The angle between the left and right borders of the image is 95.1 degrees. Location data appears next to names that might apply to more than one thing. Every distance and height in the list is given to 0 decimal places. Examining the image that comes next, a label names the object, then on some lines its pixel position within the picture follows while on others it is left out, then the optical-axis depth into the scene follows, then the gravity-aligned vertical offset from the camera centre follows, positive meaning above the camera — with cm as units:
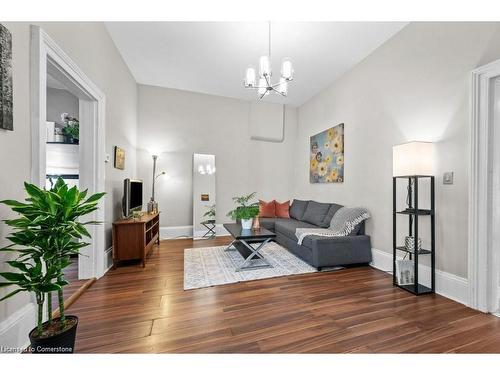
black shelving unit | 239 -54
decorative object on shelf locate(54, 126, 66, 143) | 351 +77
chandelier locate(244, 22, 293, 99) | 260 +133
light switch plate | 233 +10
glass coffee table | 305 -72
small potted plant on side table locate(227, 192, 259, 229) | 342 -41
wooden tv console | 310 -74
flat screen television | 331 -17
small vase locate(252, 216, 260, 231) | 351 -55
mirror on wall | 507 -23
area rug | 275 -111
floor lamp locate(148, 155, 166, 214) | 425 -22
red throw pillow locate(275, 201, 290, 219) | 525 -53
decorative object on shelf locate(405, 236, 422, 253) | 250 -62
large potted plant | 120 -31
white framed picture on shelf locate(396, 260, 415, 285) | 256 -95
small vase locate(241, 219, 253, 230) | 345 -55
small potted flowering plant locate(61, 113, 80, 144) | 349 +88
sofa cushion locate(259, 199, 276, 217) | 528 -50
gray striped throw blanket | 330 -55
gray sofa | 309 -85
